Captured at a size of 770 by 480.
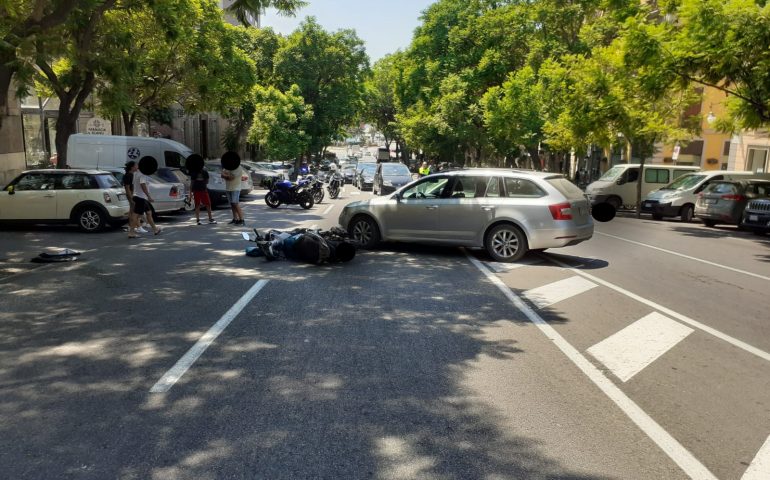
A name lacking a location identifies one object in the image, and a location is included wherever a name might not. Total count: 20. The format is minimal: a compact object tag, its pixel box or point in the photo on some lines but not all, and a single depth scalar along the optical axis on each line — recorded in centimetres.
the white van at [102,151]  2117
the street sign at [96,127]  2038
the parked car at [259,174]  3469
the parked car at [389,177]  2822
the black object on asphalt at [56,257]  1068
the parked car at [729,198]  1934
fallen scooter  1012
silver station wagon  1058
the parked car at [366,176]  3603
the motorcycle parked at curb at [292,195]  2206
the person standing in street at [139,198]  1382
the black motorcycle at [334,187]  2841
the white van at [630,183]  2534
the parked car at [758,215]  1766
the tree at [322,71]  4297
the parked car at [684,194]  2184
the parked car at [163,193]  1728
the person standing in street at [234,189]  1631
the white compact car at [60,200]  1444
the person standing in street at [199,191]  1645
